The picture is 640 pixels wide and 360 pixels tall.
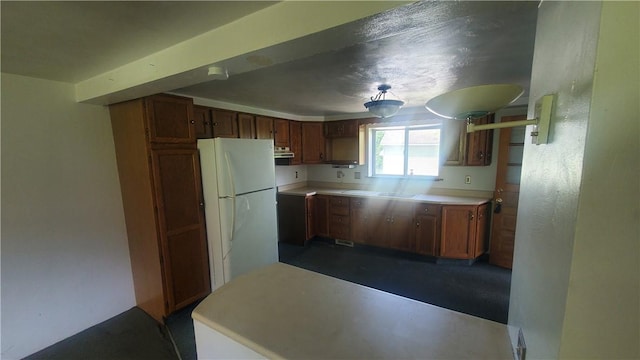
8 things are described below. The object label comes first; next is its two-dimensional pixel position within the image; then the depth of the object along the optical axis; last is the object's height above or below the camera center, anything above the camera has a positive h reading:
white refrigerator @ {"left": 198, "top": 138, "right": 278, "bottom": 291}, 2.40 -0.49
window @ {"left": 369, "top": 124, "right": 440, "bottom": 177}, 3.65 +0.00
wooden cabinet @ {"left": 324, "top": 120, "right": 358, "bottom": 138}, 4.03 +0.37
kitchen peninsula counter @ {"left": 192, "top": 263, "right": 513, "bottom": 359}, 0.86 -0.67
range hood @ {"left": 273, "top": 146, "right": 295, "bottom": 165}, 3.62 -0.04
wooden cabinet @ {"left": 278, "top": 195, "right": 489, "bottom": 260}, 3.14 -1.01
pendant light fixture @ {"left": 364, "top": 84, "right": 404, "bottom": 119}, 2.19 +0.39
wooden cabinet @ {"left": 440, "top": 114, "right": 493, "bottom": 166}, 3.17 +0.06
